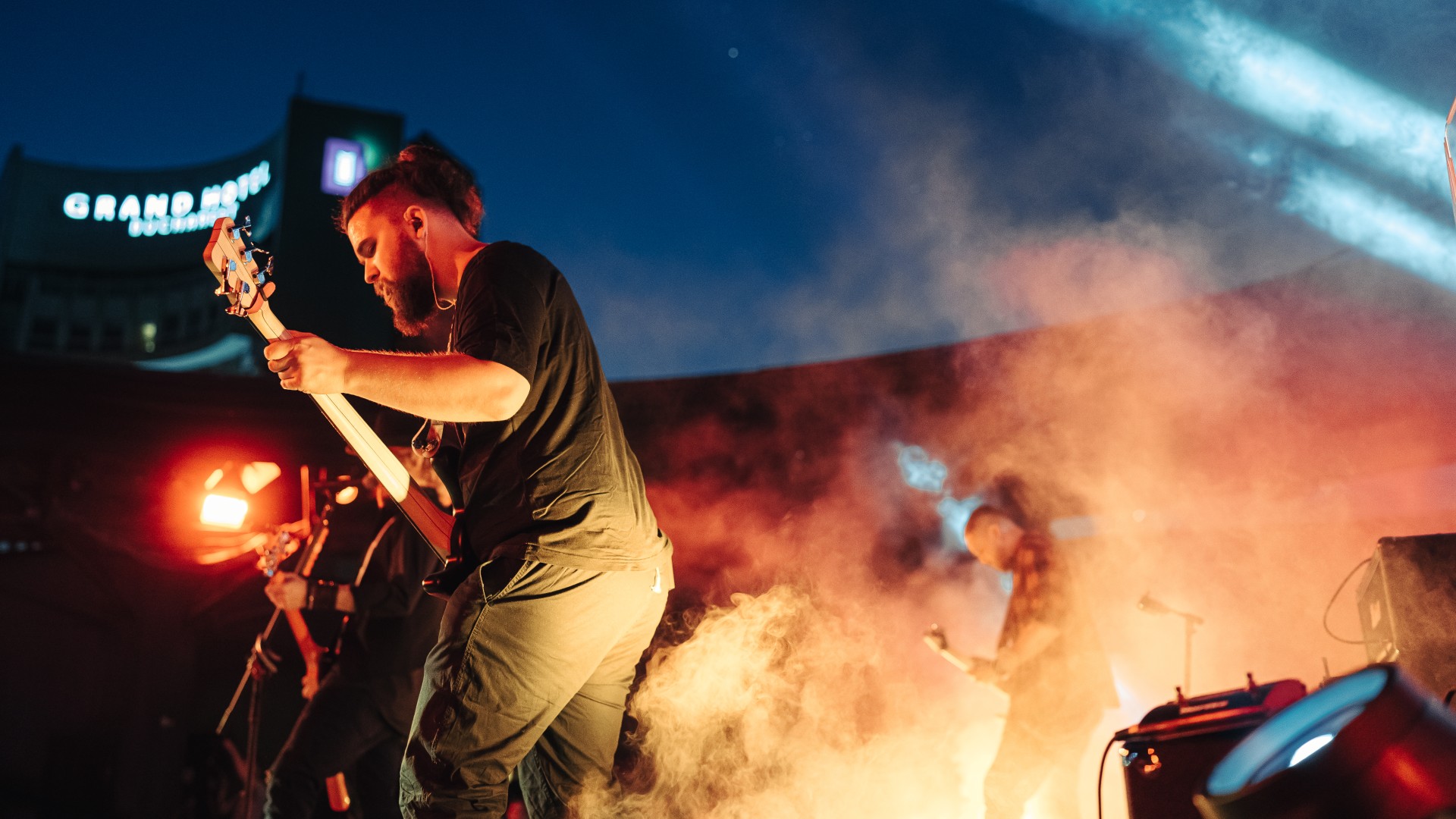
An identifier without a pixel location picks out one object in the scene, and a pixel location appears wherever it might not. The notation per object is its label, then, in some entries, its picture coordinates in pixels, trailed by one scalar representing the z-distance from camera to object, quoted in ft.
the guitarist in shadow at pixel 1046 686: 13.17
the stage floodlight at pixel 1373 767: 4.07
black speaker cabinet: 8.20
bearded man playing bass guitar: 5.52
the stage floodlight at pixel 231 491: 14.03
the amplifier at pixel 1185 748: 8.02
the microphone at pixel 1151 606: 15.67
